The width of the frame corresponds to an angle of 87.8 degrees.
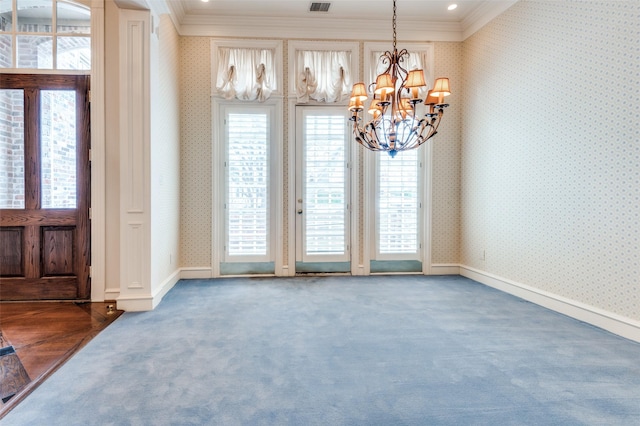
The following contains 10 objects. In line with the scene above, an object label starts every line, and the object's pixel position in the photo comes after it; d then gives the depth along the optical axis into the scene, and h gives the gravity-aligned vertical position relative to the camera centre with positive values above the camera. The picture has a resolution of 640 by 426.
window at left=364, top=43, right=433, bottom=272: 5.04 +0.08
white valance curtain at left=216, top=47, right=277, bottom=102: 4.76 +1.90
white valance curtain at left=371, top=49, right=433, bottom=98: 4.97 +2.16
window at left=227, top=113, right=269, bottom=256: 4.87 +0.38
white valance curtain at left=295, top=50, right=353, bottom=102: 4.88 +1.94
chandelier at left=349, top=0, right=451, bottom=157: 2.97 +1.04
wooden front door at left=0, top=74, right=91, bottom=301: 3.51 +0.20
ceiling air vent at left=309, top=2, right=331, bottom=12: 4.49 +2.75
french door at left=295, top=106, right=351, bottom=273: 4.96 +0.30
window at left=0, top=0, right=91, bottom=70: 3.54 +1.85
